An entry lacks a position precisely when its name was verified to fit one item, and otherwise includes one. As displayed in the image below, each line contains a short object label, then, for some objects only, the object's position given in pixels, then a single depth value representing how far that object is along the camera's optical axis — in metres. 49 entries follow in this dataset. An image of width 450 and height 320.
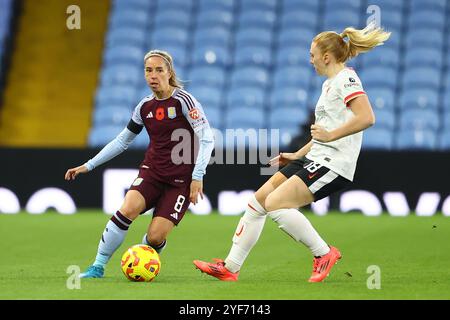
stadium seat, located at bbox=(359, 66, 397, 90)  18.30
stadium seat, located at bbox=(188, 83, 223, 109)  18.14
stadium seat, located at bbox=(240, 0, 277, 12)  19.78
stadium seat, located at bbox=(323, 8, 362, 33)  18.98
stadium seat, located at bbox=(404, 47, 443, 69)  18.70
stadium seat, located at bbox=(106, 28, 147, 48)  19.53
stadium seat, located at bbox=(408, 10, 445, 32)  19.19
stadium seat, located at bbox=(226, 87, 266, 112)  18.16
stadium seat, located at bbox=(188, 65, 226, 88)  18.67
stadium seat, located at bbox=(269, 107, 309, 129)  17.61
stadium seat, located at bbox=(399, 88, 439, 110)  17.81
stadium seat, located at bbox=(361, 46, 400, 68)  18.70
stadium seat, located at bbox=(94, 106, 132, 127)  17.78
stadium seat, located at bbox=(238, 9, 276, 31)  19.55
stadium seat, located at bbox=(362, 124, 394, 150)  16.83
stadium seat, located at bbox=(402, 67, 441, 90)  18.33
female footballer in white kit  7.33
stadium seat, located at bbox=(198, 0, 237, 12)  19.86
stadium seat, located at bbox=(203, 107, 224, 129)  17.53
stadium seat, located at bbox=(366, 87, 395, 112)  17.72
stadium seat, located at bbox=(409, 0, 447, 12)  19.44
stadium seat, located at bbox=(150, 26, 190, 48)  19.38
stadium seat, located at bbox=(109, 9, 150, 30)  19.88
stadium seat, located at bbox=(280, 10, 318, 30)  19.34
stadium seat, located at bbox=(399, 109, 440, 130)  17.28
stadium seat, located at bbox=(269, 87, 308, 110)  18.14
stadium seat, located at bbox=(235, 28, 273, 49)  19.25
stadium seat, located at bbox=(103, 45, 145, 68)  19.22
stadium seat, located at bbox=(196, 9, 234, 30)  19.62
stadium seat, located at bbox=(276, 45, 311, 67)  18.91
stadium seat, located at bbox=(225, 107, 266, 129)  17.59
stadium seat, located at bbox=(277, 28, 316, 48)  19.12
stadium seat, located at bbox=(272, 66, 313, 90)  18.47
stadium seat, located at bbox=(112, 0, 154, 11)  20.23
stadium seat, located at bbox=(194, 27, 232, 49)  19.38
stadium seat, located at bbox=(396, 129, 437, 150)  16.89
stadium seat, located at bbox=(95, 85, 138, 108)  18.36
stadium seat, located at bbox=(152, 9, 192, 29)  19.75
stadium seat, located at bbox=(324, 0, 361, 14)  19.34
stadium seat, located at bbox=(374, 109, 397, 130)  17.28
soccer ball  7.52
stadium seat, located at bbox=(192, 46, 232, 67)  19.06
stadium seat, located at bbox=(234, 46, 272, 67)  18.97
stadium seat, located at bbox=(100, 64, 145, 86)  18.86
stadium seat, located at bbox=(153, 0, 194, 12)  20.05
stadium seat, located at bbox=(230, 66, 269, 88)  18.64
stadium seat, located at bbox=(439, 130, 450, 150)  16.93
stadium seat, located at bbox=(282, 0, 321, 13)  19.62
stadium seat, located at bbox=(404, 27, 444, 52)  18.92
